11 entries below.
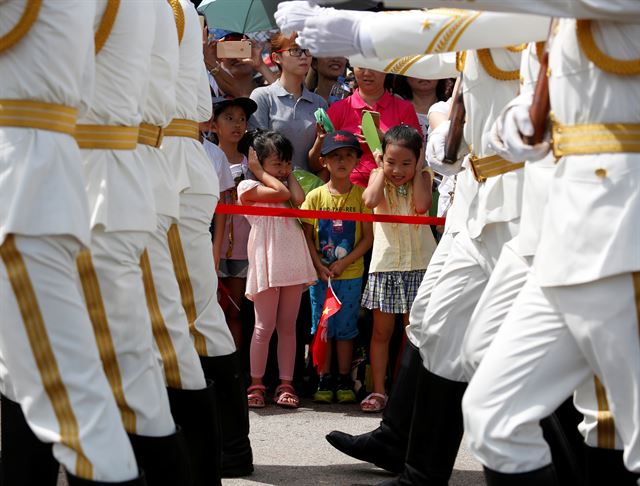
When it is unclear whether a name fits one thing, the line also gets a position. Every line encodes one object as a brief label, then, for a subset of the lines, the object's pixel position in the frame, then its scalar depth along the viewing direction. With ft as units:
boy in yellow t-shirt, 21.91
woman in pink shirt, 23.41
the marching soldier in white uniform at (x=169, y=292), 13.52
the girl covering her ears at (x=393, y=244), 21.35
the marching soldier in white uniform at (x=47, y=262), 10.73
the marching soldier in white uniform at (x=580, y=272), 9.97
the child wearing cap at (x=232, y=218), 22.36
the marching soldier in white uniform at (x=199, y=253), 15.30
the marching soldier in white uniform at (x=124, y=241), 12.15
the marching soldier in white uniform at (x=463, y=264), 13.70
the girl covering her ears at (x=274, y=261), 21.47
